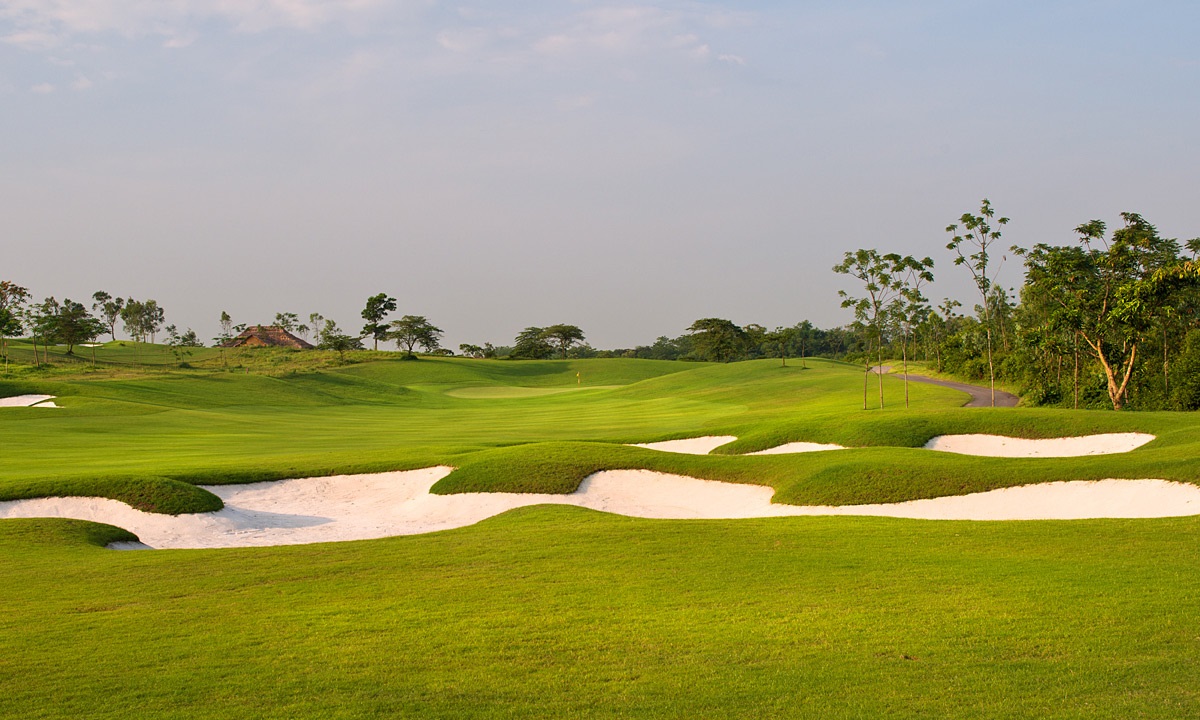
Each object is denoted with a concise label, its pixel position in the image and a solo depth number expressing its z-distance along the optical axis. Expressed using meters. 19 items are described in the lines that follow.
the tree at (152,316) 181.75
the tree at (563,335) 161.50
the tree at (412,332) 143.38
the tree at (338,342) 122.12
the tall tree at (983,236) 53.09
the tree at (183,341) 138.66
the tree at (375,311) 134.75
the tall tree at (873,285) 53.06
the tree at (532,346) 156.38
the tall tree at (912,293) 53.28
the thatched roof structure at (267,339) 167.75
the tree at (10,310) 82.34
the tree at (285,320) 180.75
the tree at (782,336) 94.69
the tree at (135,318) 177.62
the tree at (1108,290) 43.94
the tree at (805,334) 179.57
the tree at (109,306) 168.12
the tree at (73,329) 100.15
